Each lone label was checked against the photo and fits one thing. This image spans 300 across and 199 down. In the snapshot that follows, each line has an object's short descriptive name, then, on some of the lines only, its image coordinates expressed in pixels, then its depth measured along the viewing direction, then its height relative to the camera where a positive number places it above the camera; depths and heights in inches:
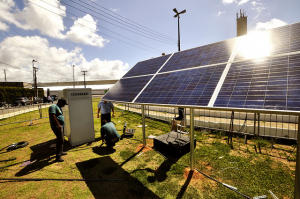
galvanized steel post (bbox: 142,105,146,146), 283.4 -76.4
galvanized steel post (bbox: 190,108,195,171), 181.9 -64.4
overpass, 3053.6 +315.7
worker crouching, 263.3 -80.0
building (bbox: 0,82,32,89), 1749.9 +171.8
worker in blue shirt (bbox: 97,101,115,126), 331.6 -35.9
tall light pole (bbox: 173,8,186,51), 606.9 +382.2
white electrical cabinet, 293.9 -47.2
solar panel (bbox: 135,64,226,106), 152.0 +8.7
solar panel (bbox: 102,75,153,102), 239.5 +12.1
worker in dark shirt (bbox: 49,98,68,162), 224.8 -47.1
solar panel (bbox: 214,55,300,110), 104.8 +6.8
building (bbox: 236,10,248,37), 1092.5 +573.2
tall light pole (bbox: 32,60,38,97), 1399.4 +207.3
